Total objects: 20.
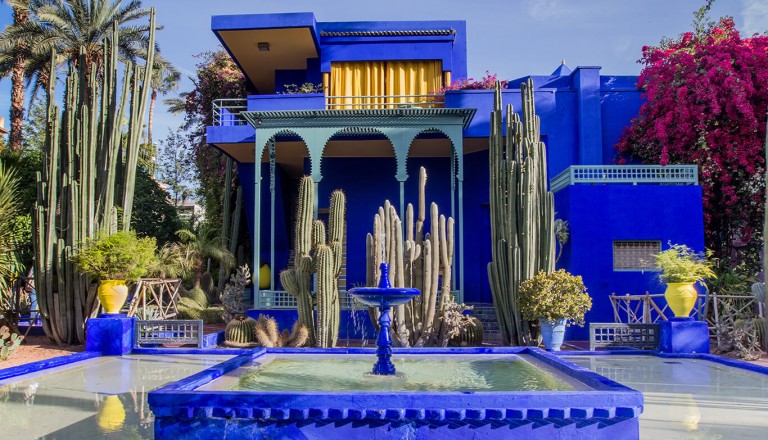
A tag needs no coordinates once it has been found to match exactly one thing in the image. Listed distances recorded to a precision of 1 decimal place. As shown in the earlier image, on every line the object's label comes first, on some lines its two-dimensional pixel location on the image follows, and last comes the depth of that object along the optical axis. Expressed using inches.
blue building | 495.2
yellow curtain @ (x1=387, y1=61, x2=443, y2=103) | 652.1
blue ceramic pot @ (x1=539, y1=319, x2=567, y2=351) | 399.2
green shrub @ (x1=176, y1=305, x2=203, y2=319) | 579.7
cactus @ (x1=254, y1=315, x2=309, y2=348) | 404.8
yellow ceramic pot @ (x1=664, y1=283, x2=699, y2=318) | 376.5
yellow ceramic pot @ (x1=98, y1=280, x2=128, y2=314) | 405.7
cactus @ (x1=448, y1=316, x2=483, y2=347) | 424.5
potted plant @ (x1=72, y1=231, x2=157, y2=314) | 407.5
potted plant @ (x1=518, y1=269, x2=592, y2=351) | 397.1
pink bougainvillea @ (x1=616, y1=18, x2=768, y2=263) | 536.7
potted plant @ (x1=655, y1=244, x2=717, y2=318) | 377.1
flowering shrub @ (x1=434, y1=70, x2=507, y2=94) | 602.5
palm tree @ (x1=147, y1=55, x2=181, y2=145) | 967.0
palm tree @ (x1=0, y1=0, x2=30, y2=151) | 754.2
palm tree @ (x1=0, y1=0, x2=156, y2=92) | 756.6
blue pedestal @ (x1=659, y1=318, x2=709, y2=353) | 378.9
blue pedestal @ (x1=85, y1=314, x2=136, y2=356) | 390.0
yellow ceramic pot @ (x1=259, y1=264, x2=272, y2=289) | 669.3
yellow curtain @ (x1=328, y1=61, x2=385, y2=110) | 656.4
